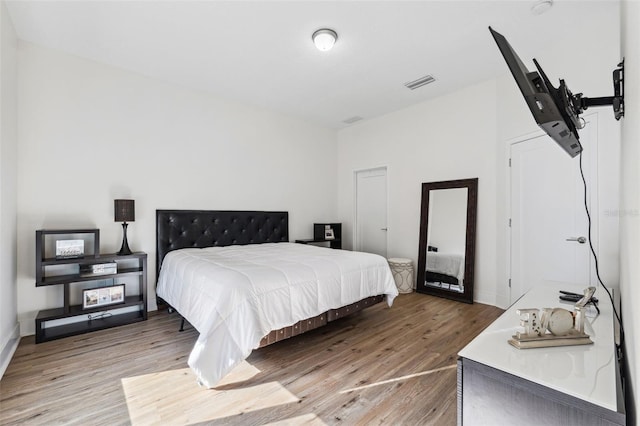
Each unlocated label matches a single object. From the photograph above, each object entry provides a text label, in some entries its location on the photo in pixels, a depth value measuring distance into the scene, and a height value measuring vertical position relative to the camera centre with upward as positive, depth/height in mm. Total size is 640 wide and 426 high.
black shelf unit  2594 -797
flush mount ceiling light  2602 +1615
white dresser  786 -505
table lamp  3021 -45
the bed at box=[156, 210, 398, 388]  1903 -631
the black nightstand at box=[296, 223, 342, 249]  5024 -447
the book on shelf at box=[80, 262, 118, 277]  2854 -623
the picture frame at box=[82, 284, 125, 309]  2838 -904
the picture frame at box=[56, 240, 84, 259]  2719 -394
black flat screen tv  1006 +439
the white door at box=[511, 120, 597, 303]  2658 +0
